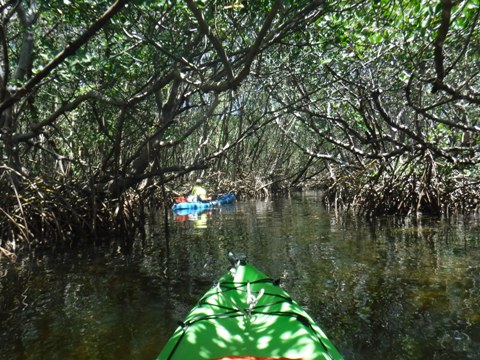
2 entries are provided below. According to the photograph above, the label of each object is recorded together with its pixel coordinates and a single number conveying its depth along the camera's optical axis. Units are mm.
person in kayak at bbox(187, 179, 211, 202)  17547
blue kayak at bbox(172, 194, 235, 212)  16578
